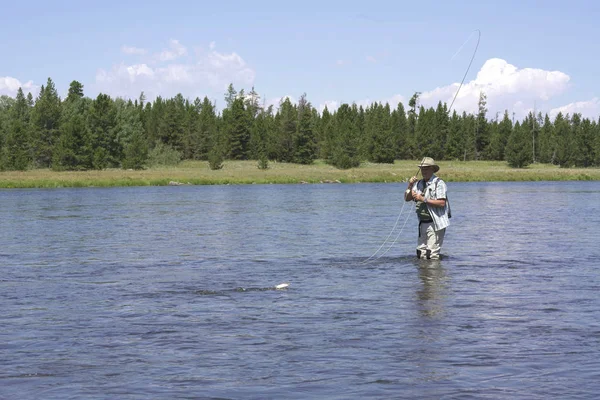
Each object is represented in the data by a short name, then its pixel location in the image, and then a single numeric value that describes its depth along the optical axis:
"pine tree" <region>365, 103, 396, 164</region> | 137.12
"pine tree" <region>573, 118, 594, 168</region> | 147.12
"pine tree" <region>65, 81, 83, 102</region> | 153.95
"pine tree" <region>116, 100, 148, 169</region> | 107.88
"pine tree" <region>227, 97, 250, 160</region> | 133.88
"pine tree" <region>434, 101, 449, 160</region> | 153.25
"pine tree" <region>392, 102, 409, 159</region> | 152.50
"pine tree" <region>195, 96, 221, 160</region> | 137.62
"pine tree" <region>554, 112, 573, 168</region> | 145.50
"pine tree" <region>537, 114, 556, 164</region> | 150.88
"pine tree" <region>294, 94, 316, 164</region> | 127.44
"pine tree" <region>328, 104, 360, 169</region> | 120.00
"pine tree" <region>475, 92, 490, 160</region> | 159.50
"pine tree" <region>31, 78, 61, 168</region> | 113.12
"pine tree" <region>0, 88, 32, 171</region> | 97.88
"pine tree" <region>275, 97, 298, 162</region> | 129.38
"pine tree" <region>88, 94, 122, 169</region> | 110.94
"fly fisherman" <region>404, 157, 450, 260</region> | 16.38
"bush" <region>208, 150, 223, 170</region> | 109.68
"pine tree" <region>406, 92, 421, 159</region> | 153.62
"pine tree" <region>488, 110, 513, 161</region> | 151.75
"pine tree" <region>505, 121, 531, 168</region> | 135.50
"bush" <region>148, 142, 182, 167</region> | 118.75
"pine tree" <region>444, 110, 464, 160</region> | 154.00
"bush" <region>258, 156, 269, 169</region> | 109.94
